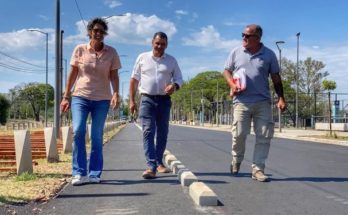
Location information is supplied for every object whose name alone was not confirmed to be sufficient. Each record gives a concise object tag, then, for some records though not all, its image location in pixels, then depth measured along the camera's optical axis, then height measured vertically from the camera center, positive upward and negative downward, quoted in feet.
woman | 23.43 +1.13
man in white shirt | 25.62 +1.63
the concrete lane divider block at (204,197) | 18.11 -2.65
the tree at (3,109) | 230.48 +4.11
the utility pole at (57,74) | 59.47 +5.16
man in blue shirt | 24.49 +1.36
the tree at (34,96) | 378.53 +15.92
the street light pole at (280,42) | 138.00 +19.81
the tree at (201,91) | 367.66 +19.56
